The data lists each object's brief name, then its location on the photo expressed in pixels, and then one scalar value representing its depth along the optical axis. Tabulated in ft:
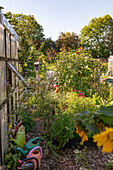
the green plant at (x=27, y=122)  11.77
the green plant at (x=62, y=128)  9.20
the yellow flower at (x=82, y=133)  1.79
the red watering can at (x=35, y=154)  7.58
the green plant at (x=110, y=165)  6.52
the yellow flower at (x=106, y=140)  1.21
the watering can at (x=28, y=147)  8.19
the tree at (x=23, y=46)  24.50
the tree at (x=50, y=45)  67.92
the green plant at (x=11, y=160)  7.36
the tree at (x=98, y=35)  96.02
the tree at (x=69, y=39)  63.28
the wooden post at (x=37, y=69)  19.40
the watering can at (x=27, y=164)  7.16
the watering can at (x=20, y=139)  8.96
